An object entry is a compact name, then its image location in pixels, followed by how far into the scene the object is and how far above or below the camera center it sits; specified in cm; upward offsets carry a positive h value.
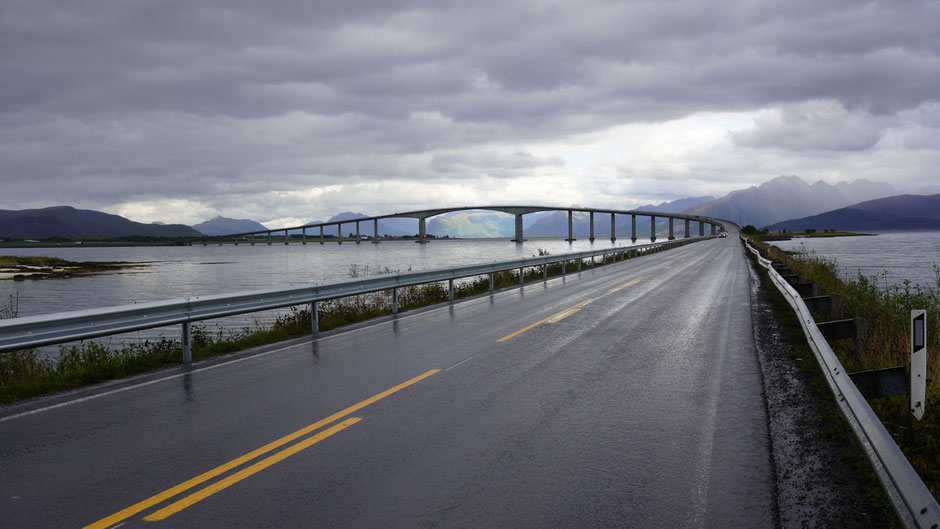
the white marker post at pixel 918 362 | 521 -115
